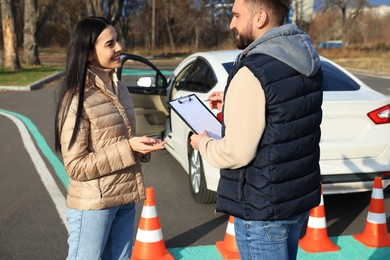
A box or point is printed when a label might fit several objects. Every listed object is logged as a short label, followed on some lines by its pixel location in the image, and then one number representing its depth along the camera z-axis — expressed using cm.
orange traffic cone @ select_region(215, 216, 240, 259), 383
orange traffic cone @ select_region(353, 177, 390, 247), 409
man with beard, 189
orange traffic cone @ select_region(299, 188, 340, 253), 401
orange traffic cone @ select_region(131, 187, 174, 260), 373
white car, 437
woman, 229
